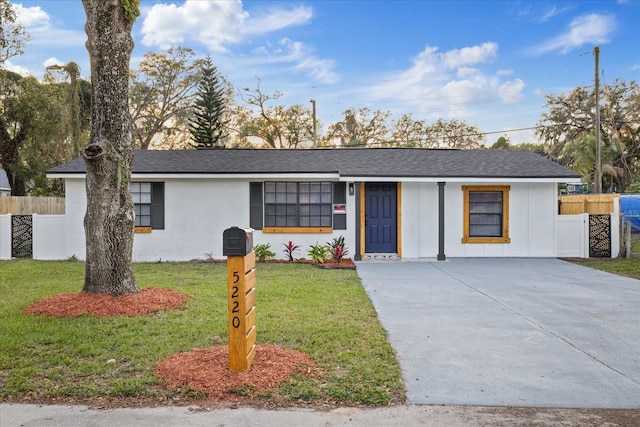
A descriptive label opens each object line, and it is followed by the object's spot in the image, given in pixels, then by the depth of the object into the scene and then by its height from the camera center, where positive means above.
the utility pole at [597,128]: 20.49 +3.56
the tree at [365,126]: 37.66 +6.60
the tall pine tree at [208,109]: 32.75 +6.95
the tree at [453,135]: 39.44 +6.29
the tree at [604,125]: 30.77 +5.67
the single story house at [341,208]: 13.16 +0.07
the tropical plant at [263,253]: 12.97 -1.13
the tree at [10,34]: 21.28 +7.99
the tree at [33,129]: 25.50 +4.44
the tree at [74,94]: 26.72 +6.70
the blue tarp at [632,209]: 19.89 +0.05
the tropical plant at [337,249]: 12.45 -1.01
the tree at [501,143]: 45.05 +6.31
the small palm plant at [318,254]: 12.52 -1.13
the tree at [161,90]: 33.66 +8.45
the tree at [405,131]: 38.00 +6.32
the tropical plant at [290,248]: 13.09 -1.02
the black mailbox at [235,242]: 4.20 -0.27
